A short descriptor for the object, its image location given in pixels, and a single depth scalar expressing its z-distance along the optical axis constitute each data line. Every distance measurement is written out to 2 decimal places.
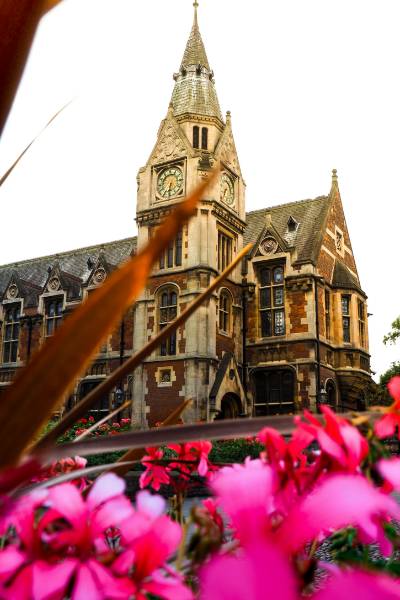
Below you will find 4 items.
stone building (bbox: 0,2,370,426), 20.36
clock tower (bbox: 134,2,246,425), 19.94
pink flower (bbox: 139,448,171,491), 1.29
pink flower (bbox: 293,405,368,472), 0.64
